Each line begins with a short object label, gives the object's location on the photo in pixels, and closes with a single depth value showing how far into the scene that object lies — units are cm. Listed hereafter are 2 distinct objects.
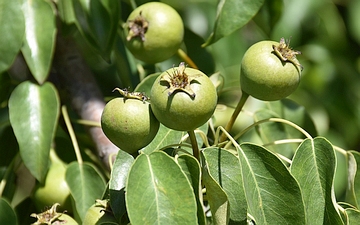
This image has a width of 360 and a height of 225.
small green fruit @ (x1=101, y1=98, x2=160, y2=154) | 66
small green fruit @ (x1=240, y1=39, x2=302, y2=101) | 68
